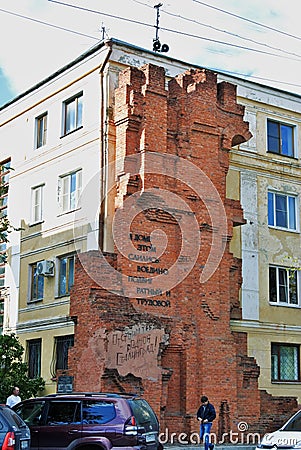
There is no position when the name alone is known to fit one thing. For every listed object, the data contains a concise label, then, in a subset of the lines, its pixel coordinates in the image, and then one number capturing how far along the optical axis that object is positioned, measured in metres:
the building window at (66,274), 27.58
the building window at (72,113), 28.42
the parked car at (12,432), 12.67
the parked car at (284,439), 15.45
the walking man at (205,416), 20.89
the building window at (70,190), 27.83
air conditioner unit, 28.03
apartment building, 26.81
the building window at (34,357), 28.45
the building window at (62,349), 26.83
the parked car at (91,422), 14.78
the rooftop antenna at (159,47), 31.72
